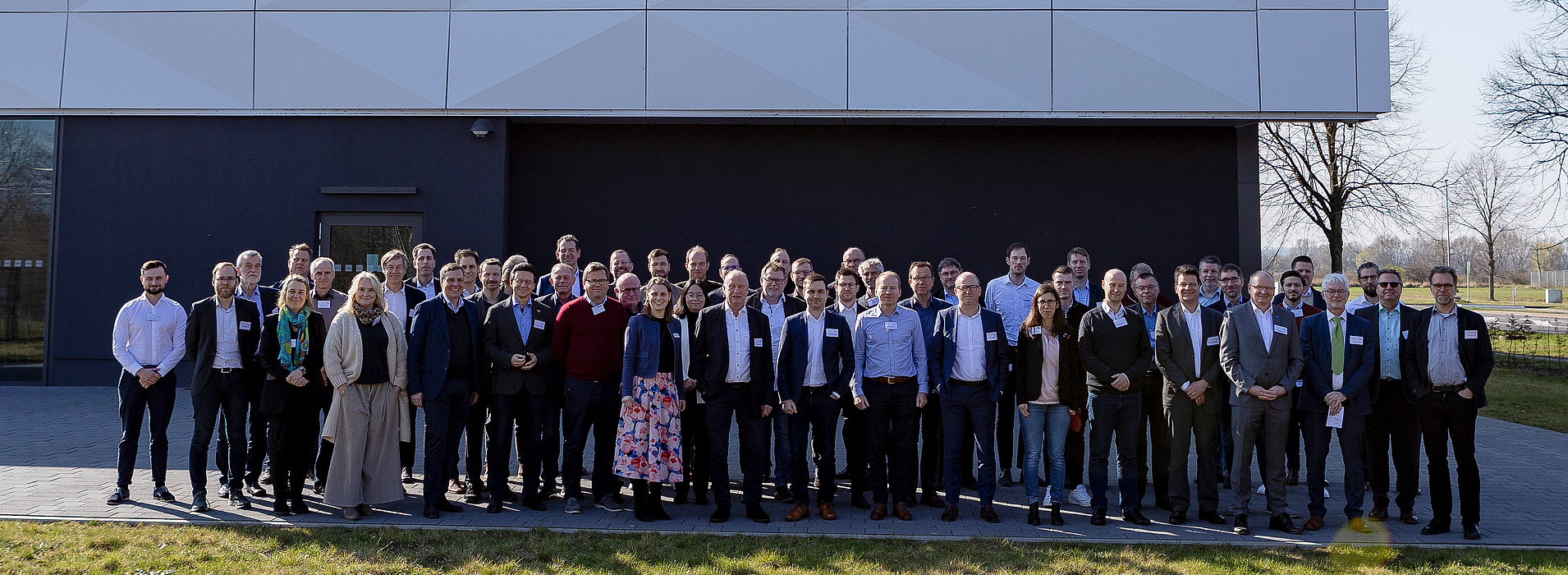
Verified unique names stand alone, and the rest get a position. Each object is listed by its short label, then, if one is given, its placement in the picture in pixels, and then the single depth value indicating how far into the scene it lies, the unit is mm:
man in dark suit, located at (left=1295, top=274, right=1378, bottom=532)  6035
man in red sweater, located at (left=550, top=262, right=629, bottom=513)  6176
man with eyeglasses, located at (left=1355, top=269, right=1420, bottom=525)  6164
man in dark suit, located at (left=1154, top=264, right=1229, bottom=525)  6027
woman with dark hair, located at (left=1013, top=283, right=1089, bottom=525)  6055
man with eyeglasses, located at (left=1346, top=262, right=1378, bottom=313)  7211
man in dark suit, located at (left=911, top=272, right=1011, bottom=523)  6059
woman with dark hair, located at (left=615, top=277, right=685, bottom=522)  6004
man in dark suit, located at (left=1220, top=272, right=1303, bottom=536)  5902
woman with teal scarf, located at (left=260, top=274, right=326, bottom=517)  5941
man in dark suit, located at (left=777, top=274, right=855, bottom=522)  6129
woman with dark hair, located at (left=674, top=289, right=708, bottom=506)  6285
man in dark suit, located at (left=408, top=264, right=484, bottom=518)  6098
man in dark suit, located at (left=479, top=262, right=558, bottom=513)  6215
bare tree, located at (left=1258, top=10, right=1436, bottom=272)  22641
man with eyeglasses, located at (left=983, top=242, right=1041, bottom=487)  7727
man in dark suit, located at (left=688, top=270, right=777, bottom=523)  6016
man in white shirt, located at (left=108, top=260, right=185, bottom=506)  6254
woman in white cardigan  5938
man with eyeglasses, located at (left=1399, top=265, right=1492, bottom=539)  5824
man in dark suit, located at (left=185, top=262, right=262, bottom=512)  6152
